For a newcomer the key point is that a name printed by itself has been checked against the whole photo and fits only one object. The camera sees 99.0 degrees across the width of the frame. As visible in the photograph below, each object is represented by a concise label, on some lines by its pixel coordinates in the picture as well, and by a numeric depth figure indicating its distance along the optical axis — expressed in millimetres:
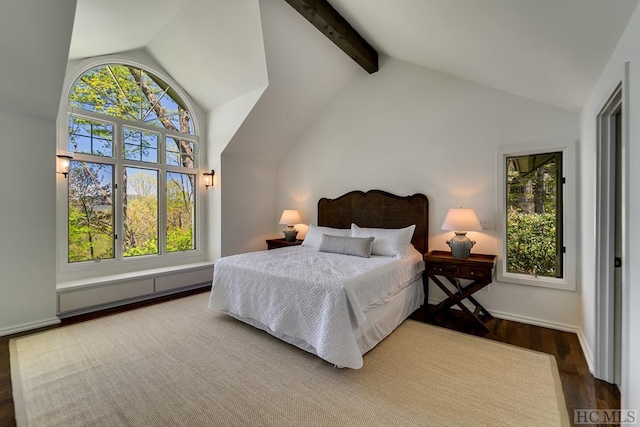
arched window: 3549
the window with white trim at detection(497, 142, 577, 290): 2810
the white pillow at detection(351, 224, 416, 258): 3312
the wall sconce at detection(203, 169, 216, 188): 4676
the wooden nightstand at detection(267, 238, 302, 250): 4667
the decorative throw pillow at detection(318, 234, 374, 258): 3293
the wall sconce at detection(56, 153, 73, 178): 3246
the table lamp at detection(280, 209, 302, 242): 4750
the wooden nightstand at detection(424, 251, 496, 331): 2814
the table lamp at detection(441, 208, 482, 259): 2988
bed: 2096
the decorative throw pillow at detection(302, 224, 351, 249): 4027
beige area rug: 1647
